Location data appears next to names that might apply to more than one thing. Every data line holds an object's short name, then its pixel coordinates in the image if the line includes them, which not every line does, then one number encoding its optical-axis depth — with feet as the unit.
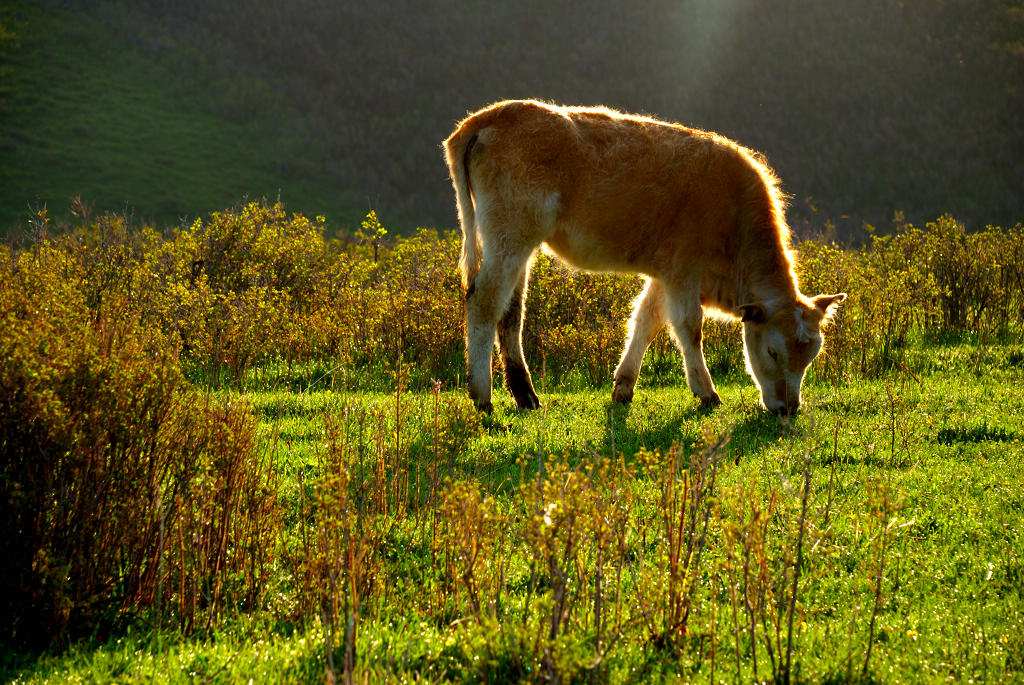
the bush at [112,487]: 27.22
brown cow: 55.36
